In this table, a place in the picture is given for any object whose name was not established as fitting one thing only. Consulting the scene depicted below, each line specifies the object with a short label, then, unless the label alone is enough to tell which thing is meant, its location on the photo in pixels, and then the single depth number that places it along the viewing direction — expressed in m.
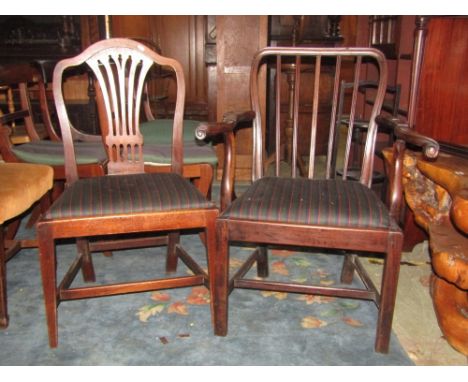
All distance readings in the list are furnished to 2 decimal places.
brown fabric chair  1.56
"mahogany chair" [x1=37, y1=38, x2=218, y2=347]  1.44
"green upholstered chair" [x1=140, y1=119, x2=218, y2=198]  2.08
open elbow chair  1.38
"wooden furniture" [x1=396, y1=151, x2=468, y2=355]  1.54
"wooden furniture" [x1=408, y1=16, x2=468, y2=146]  2.08
